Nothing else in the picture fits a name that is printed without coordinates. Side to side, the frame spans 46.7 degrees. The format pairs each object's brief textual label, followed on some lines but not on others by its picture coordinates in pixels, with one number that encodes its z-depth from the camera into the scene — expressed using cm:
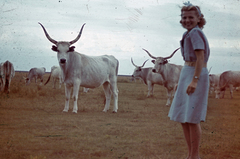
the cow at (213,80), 2110
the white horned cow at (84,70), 813
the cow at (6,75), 1291
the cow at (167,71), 1160
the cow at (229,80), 1692
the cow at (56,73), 2181
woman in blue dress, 307
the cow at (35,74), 2285
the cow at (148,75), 1527
